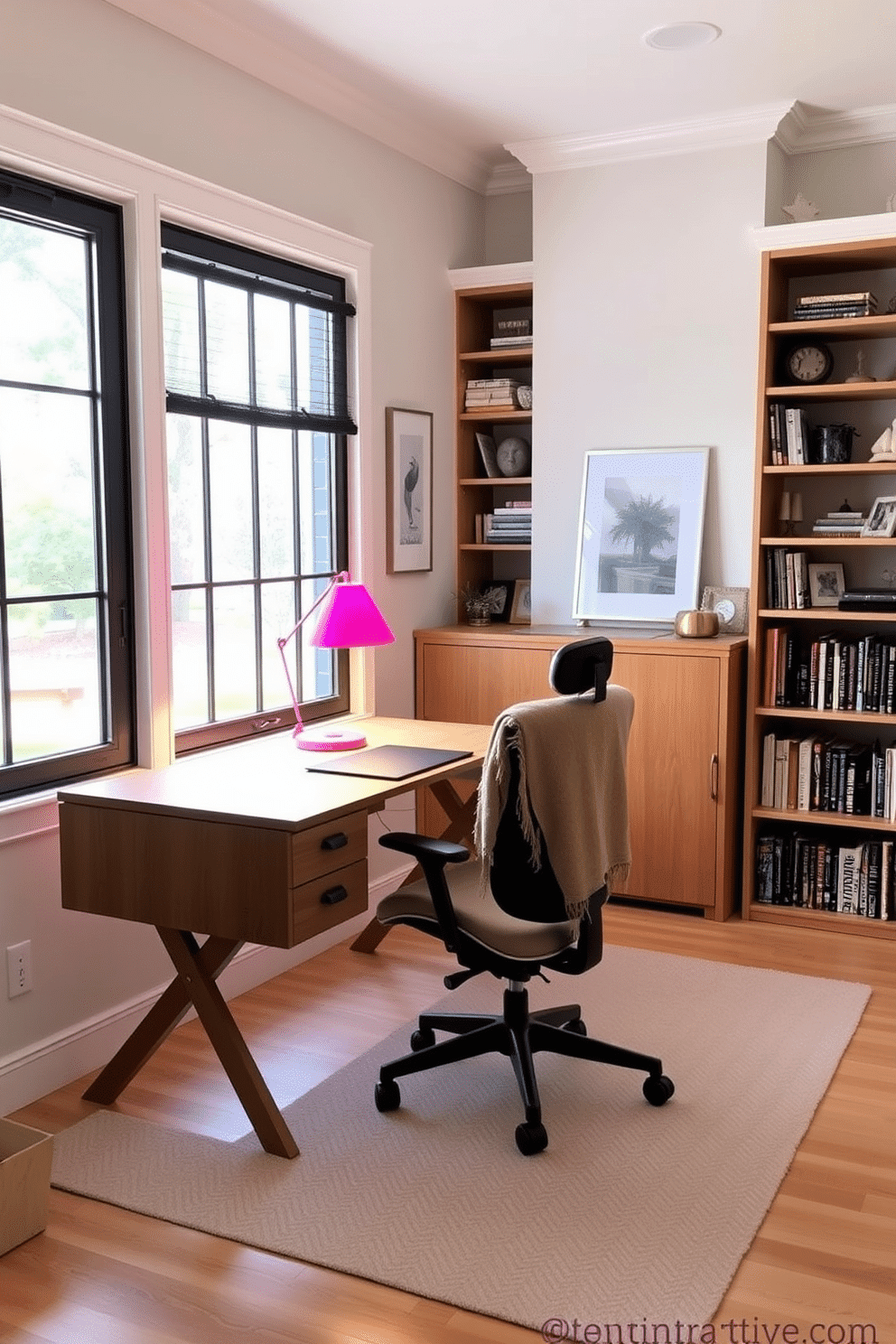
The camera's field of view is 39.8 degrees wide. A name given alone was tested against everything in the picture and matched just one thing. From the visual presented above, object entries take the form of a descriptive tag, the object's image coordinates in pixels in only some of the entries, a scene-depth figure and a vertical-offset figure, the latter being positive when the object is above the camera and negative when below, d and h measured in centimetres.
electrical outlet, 286 -98
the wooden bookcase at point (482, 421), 469 +49
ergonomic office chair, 254 -77
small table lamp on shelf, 430 +13
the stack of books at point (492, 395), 475 +58
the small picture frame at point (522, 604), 489 -23
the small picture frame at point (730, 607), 435 -22
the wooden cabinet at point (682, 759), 413 -72
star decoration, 416 +112
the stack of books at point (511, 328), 475 +85
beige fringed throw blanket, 250 -49
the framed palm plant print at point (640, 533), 438 +4
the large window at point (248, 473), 340 +22
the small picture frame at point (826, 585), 431 -14
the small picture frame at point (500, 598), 486 -20
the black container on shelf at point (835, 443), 414 +34
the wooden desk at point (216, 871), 256 -69
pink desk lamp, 312 -19
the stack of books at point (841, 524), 414 +7
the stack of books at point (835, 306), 400 +78
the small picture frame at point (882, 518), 407 +9
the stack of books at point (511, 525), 479 +8
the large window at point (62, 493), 286 +13
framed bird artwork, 434 +20
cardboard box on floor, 229 -120
